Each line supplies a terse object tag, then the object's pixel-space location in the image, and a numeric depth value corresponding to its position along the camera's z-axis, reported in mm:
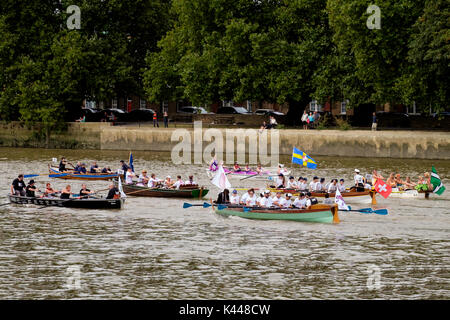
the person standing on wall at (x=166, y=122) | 85250
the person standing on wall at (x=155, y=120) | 85688
